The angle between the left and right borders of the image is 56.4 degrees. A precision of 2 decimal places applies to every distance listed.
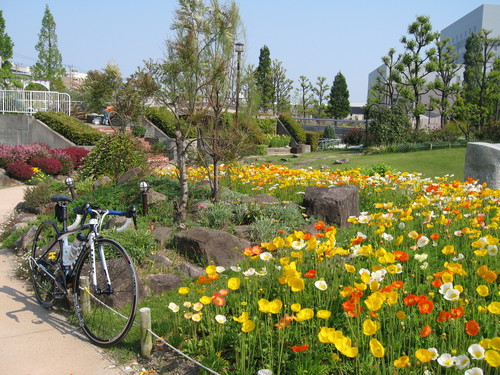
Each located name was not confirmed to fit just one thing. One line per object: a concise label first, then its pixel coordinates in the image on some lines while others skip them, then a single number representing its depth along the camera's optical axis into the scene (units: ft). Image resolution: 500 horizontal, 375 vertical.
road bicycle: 12.80
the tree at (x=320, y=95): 174.09
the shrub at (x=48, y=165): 46.01
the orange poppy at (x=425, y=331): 8.39
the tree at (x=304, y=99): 170.21
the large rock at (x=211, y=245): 17.70
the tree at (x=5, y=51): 99.42
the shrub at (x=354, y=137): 88.96
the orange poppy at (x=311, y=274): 10.77
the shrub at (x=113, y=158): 33.05
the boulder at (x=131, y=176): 26.27
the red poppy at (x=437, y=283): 9.85
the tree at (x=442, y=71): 88.69
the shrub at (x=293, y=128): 88.33
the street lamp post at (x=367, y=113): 74.96
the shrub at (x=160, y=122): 73.10
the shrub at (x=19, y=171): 45.47
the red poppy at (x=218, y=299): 10.62
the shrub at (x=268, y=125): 88.50
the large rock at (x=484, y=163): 31.71
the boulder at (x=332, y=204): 22.18
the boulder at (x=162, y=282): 15.84
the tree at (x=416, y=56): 87.51
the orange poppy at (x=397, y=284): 9.66
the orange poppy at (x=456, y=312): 8.57
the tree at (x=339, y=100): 172.55
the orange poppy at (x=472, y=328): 8.31
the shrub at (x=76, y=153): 50.44
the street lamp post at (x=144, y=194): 18.93
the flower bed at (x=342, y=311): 9.14
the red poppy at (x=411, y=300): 9.23
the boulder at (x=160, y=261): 17.38
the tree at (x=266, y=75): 145.79
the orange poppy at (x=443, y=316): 8.52
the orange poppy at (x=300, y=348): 8.87
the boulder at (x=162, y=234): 19.42
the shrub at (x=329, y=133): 100.69
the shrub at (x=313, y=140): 88.07
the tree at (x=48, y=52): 158.61
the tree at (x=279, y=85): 155.91
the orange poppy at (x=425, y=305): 9.06
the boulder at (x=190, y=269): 17.01
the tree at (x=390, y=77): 91.09
